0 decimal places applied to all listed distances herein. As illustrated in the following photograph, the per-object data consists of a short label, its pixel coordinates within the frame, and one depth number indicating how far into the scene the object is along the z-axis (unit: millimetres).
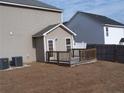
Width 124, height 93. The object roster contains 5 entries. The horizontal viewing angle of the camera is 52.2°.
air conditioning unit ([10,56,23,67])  10402
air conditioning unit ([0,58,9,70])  9638
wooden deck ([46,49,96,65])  10449
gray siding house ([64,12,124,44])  18553
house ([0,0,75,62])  11266
